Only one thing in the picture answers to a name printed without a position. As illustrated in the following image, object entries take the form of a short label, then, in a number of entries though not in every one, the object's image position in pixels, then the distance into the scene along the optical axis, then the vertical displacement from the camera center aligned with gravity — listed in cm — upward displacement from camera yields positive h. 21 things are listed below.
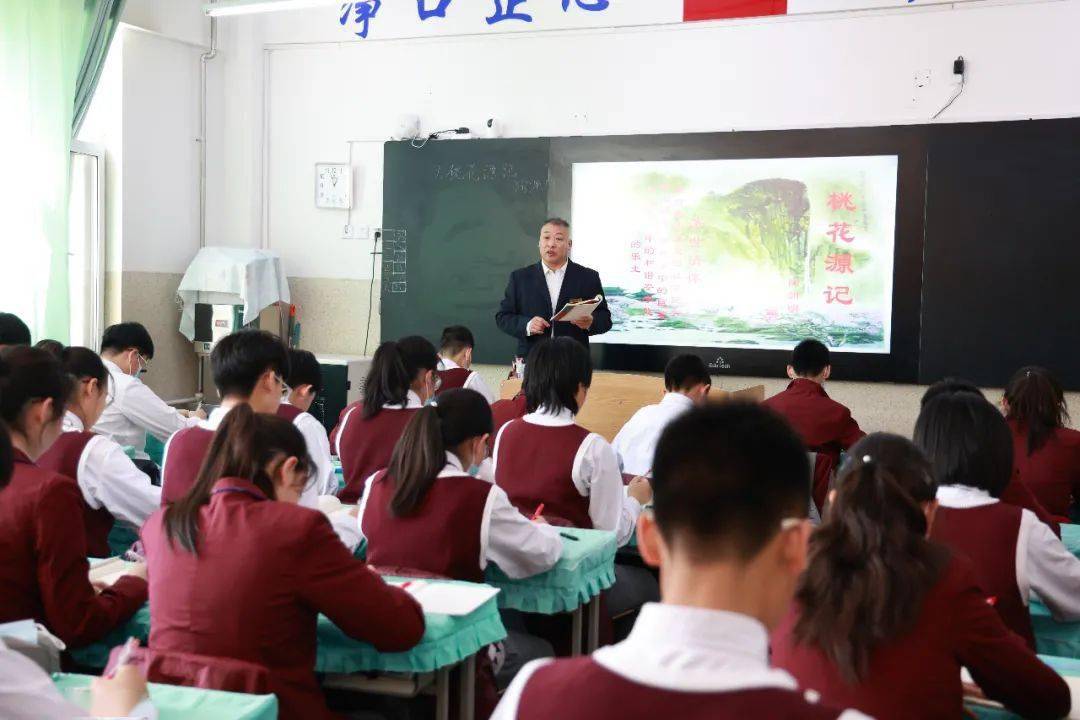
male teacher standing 537 -10
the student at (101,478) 275 -59
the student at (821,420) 434 -60
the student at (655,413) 396 -55
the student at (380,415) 347 -51
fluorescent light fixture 600 +157
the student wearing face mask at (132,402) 417 -57
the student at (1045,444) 325 -51
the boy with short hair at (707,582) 91 -29
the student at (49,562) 196 -59
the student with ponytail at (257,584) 175 -56
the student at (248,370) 290 -30
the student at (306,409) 348 -53
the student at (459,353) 498 -42
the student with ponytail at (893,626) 142 -49
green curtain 561 +64
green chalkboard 634 +28
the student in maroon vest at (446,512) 239 -58
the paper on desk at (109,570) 229 -72
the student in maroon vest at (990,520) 210 -49
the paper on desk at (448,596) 201 -67
